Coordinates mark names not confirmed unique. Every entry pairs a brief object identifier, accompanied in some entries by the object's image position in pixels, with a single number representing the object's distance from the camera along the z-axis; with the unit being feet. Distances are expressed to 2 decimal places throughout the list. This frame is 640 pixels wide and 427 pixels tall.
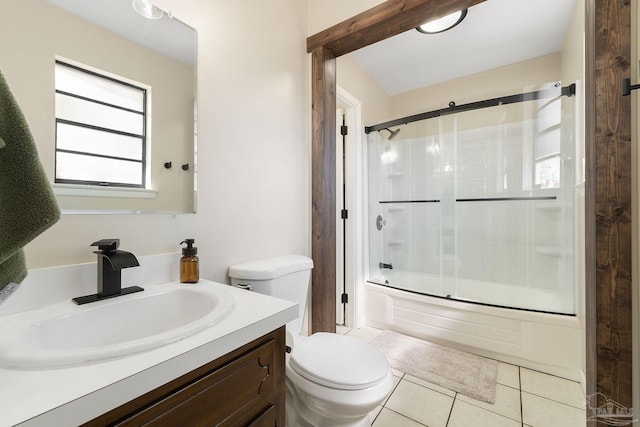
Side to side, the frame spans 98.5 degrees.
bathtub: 5.75
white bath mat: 5.41
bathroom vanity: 1.30
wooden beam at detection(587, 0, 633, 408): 3.26
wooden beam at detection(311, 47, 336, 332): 5.64
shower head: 8.97
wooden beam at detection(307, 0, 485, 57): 4.52
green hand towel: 1.51
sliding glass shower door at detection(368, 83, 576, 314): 6.80
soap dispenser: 3.36
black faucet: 2.61
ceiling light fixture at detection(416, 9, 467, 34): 6.57
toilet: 3.21
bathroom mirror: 2.58
